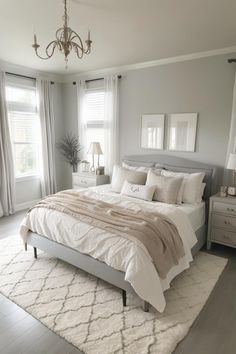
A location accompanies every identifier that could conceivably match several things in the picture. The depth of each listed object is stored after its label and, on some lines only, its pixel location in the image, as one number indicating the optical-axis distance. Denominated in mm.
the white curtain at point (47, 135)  5000
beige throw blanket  2166
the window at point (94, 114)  4891
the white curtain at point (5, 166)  4301
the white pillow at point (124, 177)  3711
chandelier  2096
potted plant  5406
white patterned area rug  1839
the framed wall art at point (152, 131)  4117
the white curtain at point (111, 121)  4578
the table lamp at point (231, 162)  3071
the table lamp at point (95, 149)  4652
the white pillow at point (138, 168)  3930
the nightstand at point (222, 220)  3062
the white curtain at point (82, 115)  5078
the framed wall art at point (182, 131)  3767
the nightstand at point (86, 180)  4711
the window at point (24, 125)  4594
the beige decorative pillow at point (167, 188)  3251
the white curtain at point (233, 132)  3327
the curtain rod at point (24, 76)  4402
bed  2139
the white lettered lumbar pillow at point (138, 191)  3338
